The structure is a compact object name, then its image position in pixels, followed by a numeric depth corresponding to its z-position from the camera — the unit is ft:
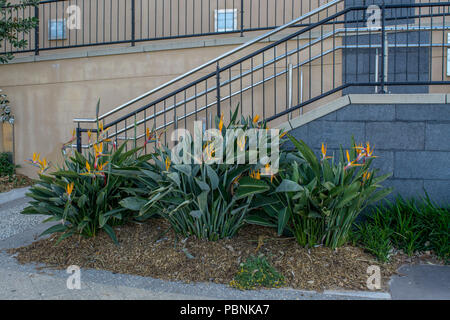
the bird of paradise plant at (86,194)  14.07
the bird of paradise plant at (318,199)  12.44
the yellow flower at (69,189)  13.40
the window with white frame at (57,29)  28.76
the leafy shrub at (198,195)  12.98
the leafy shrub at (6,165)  25.66
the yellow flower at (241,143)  13.45
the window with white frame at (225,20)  25.72
